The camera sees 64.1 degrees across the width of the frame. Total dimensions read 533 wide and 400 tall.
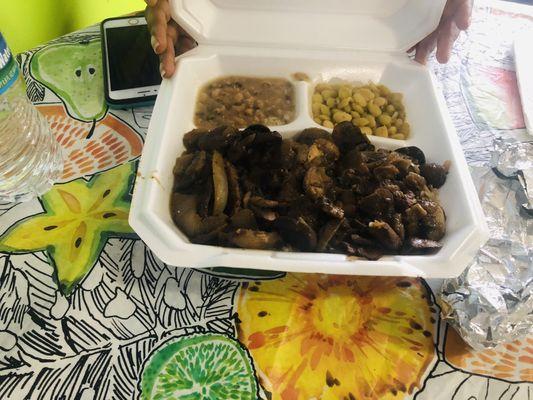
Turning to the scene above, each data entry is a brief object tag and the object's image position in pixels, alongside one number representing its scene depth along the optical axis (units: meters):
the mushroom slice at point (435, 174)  0.29
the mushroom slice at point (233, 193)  0.28
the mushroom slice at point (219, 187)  0.27
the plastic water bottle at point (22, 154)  0.31
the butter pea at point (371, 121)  0.35
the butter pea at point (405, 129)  0.35
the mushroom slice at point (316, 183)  0.27
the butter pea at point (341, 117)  0.35
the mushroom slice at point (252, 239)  0.25
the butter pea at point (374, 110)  0.36
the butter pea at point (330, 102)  0.36
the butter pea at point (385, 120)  0.35
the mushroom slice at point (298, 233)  0.25
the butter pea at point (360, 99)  0.36
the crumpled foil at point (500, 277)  0.24
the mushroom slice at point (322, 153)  0.29
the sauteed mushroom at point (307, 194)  0.26
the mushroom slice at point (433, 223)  0.27
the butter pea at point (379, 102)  0.36
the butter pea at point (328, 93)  0.37
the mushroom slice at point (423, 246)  0.26
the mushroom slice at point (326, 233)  0.26
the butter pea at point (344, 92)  0.36
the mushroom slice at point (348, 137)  0.31
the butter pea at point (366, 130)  0.34
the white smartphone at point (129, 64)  0.36
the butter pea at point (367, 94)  0.36
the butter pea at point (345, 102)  0.36
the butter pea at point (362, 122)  0.35
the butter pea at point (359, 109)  0.36
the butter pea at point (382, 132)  0.34
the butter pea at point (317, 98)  0.37
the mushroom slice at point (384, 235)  0.25
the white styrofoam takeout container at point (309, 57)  0.31
